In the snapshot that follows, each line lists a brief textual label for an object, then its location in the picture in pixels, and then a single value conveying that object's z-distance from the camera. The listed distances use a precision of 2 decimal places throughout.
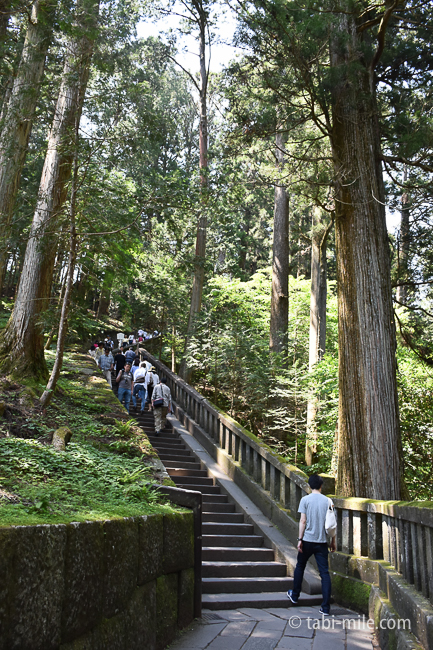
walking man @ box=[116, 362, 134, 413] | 13.07
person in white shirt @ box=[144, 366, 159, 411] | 13.66
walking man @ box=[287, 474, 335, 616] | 5.65
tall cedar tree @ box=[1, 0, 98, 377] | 8.69
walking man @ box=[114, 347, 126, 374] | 14.59
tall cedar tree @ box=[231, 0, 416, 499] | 6.90
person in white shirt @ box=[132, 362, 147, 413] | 13.77
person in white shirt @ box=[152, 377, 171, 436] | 11.78
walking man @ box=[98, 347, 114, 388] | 16.12
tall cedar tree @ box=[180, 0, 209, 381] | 16.00
